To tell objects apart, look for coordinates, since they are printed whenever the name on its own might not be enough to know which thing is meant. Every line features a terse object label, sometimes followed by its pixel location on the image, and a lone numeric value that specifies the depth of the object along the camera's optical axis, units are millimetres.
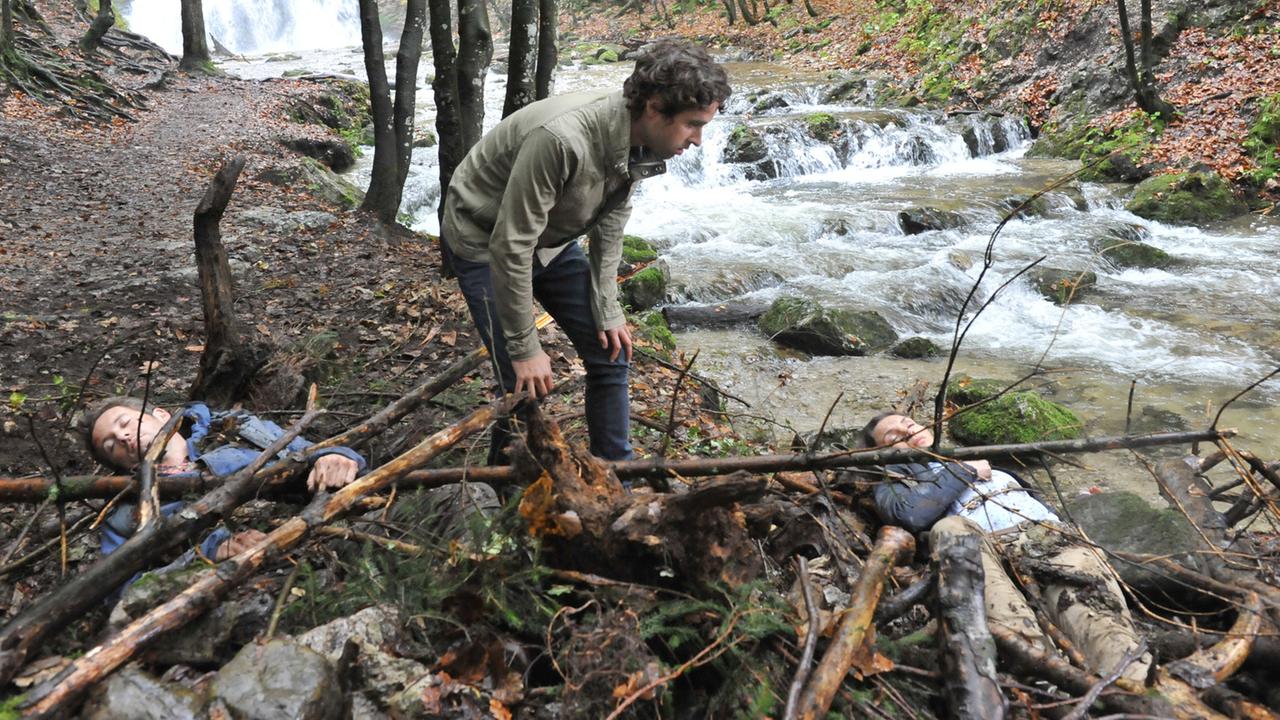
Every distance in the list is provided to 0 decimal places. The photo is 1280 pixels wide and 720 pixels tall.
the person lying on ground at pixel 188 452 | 2738
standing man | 2578
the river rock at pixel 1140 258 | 10695
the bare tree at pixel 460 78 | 6512
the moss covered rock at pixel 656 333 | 6848
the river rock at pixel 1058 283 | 9594
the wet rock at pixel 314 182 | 11023
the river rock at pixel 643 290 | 9219
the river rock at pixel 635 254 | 9998
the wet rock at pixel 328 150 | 14805
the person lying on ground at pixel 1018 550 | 2639
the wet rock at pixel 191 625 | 2096
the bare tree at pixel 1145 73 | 13805
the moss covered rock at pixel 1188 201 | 12305
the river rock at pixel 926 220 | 12141
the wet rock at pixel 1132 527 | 3492
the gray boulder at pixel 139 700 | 1767
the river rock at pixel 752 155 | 15695
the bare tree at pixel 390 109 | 9570
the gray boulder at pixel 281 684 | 1835
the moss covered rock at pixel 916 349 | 8234
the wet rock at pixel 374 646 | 2035
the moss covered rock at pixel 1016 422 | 6227
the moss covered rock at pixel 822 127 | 16609
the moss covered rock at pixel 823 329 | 8258
